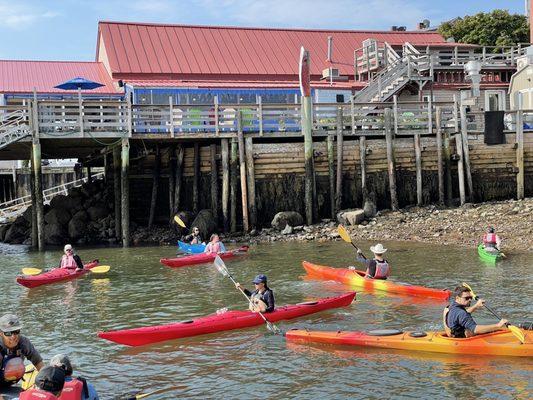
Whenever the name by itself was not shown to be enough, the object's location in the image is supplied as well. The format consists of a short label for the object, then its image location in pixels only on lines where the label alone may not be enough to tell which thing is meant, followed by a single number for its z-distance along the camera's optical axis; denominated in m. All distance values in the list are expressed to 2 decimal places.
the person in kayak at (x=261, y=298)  12.23
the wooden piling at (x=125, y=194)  23.89
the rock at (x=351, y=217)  23.97
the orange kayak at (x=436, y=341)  9.96
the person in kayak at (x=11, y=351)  7.49
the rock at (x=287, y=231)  23.94
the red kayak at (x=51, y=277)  16.42
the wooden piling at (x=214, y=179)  24.89
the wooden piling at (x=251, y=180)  24.50
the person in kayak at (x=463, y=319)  9.98
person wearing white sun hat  14.95
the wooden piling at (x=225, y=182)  24.45
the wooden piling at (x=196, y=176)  25.56
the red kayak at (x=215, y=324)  11.11
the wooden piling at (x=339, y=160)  25.02
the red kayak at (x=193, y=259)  19.27
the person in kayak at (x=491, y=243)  17.86
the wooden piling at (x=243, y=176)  24.34
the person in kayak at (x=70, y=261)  17.69
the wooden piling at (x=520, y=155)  25.86
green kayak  17.67
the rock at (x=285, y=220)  24.42
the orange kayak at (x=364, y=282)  14.00
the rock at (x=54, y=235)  26.58
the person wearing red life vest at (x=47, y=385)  5.83
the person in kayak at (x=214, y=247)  19.98
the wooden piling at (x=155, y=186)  27.23
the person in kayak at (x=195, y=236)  21.55
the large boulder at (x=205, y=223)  23.97
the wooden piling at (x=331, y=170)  25.09
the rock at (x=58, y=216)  27.32
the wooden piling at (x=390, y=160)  25.23
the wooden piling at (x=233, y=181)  24.53
